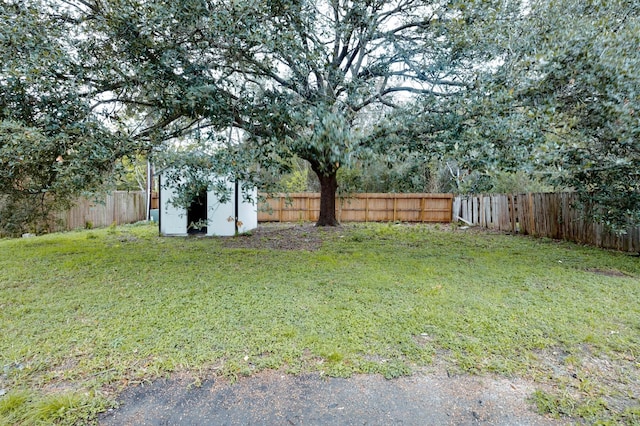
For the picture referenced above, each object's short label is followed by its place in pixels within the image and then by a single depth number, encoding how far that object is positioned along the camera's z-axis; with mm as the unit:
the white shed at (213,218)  8672
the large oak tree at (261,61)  3941
